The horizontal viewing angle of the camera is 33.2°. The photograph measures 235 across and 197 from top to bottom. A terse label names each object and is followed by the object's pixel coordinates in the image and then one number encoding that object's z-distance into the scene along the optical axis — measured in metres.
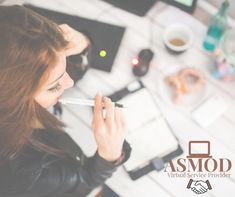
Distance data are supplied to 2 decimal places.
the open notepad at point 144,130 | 1.19
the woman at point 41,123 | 0.81
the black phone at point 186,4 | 1.26
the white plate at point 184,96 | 1.25
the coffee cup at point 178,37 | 1.27
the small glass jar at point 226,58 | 1.25
